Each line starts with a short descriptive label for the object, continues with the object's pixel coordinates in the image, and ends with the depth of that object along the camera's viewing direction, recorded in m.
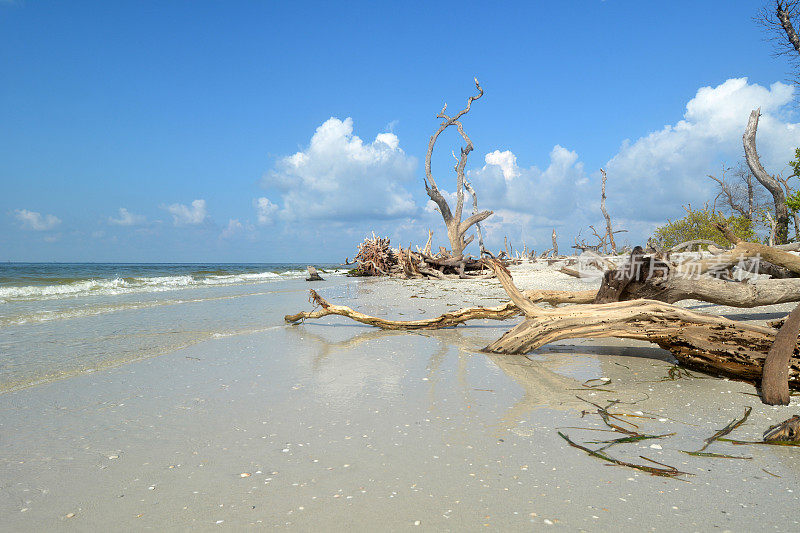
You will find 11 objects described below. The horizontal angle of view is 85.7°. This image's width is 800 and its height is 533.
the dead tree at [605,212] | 23.37
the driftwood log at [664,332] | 3.20
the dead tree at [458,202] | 19.27
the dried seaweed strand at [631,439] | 2.20
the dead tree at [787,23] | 12.34
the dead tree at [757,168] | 11.85
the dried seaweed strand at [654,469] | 1.87
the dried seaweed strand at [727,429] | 2.21
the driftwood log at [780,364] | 2.79
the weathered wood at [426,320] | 5.38
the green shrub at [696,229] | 22.22
